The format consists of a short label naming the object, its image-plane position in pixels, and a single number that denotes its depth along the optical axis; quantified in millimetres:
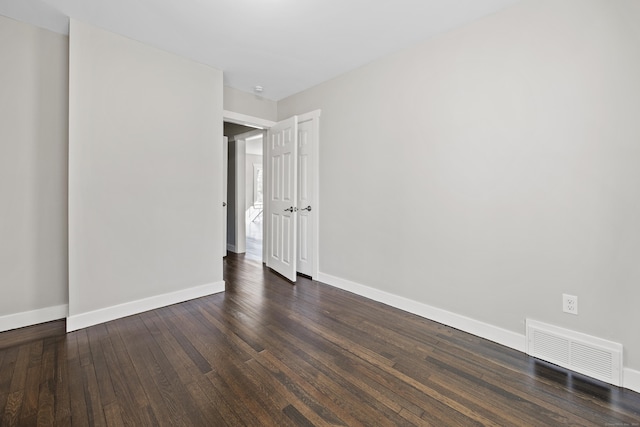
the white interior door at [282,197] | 3650
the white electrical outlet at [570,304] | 1864
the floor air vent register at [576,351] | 1710
